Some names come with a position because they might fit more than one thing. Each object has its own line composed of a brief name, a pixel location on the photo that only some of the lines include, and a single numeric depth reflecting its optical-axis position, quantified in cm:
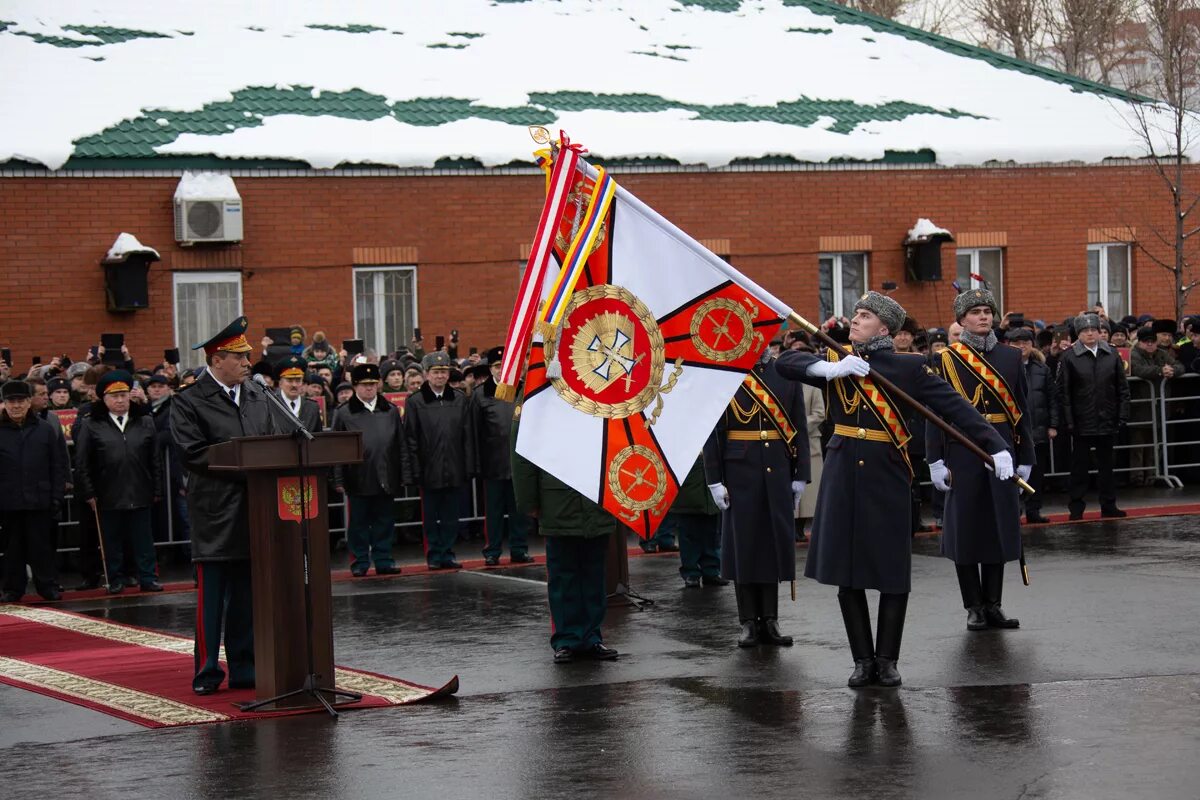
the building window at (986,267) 2714
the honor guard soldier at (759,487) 1115
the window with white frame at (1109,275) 2784
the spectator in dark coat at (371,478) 1576
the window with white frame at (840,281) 2650
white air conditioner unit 2228
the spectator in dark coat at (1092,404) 1773
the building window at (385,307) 2398
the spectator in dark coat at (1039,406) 1767
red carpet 962
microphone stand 951
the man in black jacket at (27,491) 1498
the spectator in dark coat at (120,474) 1522
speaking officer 1005
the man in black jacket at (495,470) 1633
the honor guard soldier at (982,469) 1130
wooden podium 959
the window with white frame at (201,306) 2284
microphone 955
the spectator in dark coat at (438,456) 1631
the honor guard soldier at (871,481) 949
